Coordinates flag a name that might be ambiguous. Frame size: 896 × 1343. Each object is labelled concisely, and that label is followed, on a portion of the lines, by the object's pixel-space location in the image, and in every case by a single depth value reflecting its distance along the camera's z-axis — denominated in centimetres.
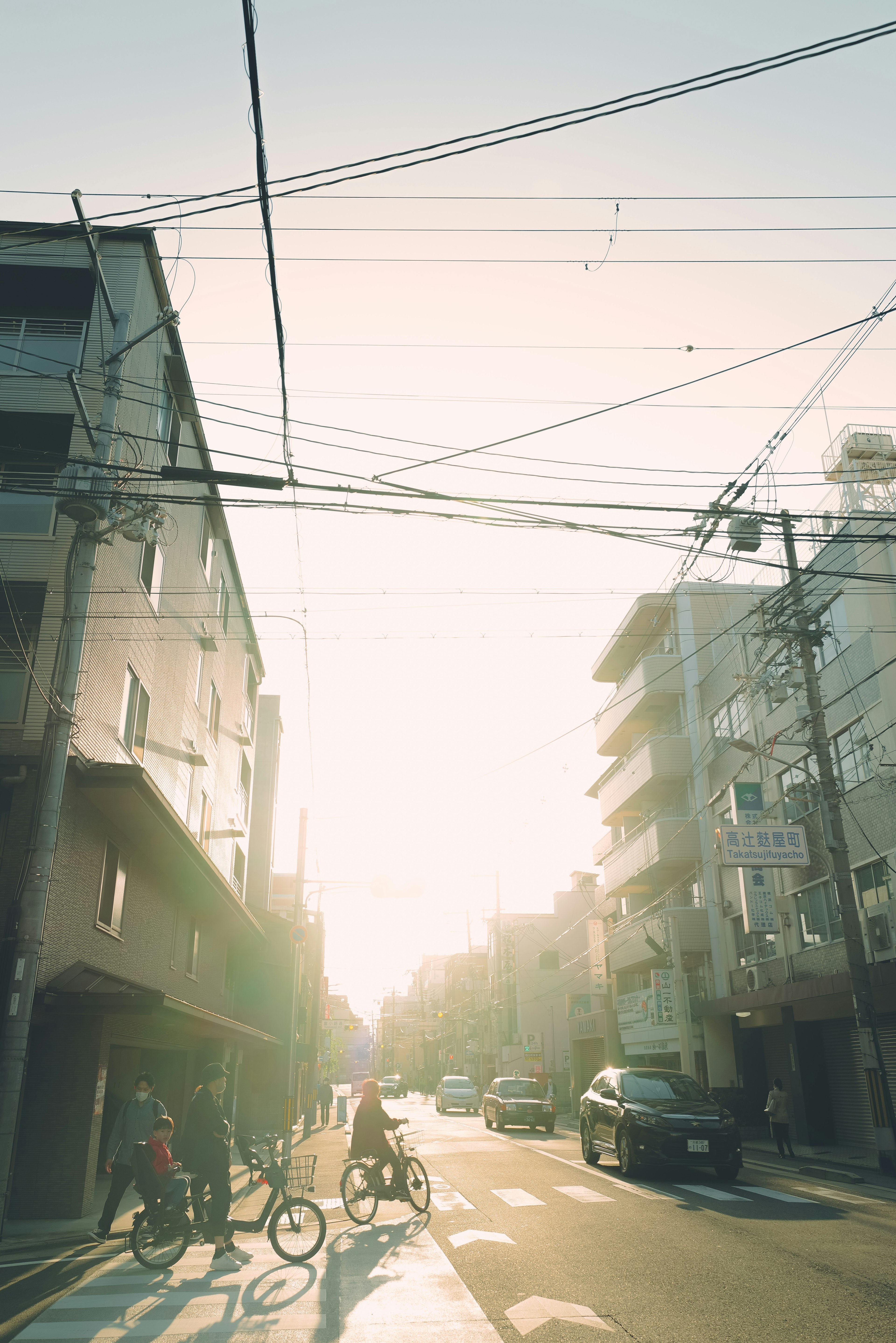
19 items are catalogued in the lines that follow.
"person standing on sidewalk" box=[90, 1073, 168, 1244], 1073
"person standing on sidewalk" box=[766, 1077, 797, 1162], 1905
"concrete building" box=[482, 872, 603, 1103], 6191
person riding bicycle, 1112
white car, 4728
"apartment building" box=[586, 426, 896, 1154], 2069
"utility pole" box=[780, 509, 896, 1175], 1652
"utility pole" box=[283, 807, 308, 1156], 2395
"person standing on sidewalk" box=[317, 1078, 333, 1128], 4081
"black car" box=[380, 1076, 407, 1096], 8106
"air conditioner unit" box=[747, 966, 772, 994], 2647
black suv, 1440
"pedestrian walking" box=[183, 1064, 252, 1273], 880
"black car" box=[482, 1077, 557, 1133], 3067
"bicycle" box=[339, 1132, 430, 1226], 1102
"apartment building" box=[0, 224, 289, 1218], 1321
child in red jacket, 910
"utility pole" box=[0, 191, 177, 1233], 1008
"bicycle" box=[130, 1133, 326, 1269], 877
